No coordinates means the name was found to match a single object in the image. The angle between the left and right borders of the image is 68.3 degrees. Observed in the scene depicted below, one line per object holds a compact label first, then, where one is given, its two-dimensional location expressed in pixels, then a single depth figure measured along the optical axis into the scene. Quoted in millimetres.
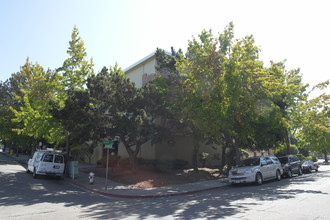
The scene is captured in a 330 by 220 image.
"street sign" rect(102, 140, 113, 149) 13727
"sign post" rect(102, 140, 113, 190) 13727
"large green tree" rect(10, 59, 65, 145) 18031
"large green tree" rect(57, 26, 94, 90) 18906
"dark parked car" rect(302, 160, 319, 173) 24906
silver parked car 14559
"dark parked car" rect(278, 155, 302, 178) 19344
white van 17109
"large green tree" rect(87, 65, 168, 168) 16484
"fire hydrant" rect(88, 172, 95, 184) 15394
